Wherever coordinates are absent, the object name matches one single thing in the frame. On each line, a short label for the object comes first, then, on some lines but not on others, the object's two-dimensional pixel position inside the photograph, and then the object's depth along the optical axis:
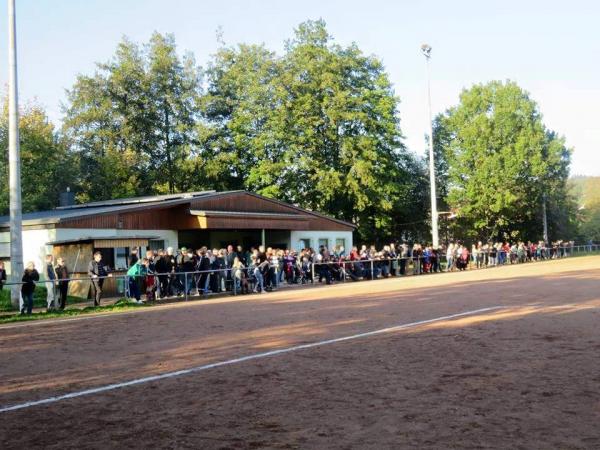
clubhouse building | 27.61
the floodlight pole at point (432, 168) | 40.97
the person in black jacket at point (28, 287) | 19.17
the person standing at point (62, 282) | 20.00
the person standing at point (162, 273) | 22.70
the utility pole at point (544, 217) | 68.62
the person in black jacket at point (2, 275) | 22.09
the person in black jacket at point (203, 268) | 23.94
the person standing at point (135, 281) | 22.02
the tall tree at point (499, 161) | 64.81
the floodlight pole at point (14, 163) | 20.92
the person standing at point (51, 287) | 19.89
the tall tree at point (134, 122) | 56.28
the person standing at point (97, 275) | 21.02
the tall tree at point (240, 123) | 55.62
